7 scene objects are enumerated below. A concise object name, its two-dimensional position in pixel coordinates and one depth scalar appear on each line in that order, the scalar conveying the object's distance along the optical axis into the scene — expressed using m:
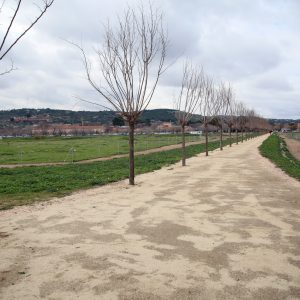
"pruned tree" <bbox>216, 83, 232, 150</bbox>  39.75
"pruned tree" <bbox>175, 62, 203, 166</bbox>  24.47
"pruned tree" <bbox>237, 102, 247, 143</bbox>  61.78
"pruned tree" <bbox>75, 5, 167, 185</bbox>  14.61
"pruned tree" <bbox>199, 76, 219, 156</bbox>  33.06
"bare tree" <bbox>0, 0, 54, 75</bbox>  6.88
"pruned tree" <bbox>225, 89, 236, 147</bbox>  47.25
